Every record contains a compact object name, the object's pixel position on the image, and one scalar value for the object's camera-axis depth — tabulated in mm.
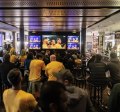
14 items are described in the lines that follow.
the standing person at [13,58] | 4423
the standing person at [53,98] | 731
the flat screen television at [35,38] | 7703
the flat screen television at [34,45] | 7654
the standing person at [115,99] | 1414
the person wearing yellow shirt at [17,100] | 1365
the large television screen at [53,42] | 7605
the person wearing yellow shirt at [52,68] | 2912
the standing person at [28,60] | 3942
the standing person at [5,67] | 3065
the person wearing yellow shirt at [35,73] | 3322
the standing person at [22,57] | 4871
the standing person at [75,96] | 1365
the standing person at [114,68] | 2849
